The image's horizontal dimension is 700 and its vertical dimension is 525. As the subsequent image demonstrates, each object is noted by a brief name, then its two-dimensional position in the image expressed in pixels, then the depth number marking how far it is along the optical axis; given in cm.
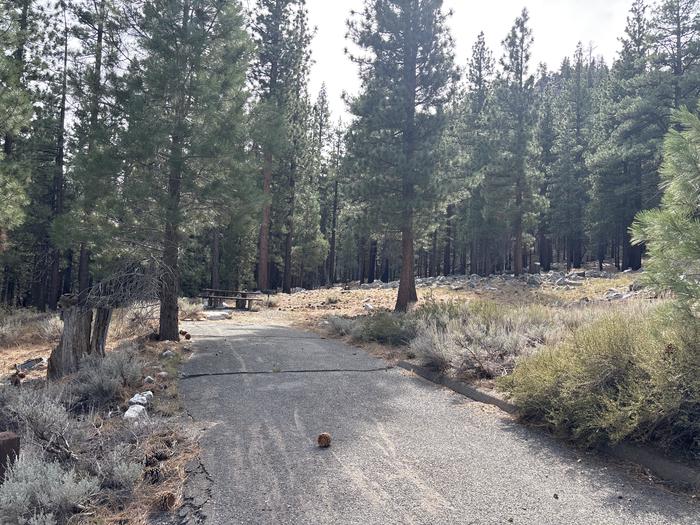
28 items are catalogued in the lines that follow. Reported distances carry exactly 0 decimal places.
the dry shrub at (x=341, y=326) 1149
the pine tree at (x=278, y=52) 2603
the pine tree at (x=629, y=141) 2316
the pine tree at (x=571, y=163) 3697
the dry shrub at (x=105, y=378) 541
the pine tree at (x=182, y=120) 859
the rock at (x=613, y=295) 1462
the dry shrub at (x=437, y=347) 673
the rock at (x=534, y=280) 2456
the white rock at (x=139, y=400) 509
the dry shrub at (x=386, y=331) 955
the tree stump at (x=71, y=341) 661
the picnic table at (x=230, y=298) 1980
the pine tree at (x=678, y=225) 374
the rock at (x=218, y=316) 1584
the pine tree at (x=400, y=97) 1472
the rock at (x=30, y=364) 772
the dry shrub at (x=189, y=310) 1557
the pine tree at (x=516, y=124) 2766
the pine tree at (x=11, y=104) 917
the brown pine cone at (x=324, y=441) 404
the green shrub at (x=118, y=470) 314
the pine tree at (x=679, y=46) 2206
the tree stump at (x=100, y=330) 716
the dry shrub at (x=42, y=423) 352
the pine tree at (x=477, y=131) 3414
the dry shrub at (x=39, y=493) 260
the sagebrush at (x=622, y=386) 359
